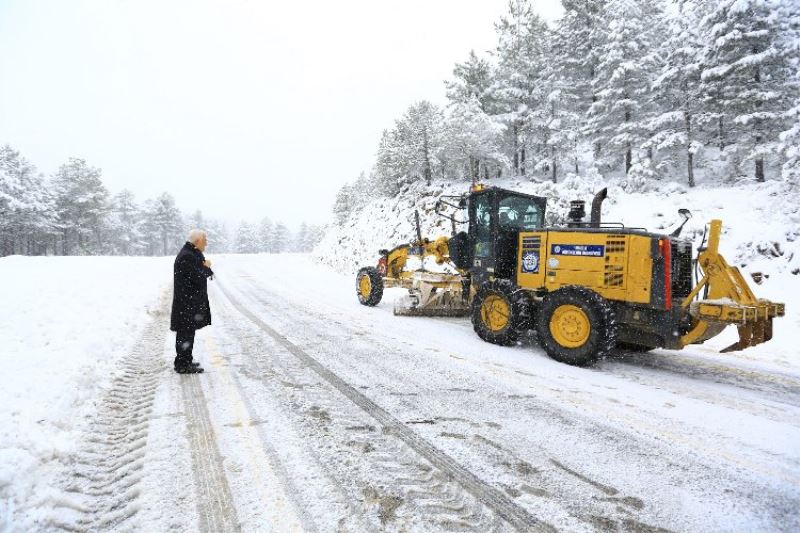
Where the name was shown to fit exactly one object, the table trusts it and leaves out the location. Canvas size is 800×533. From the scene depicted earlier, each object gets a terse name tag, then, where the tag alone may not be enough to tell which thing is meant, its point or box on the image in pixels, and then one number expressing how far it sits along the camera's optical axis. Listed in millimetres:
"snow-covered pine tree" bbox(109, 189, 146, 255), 62953
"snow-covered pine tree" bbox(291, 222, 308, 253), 96225
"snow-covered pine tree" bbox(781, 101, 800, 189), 11727
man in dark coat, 5059
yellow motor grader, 5219
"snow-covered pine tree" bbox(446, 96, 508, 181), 22906
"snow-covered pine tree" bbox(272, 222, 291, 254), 90194
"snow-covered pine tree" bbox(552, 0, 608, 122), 22288
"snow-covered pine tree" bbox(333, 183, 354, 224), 51625
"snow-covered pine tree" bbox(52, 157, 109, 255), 49281
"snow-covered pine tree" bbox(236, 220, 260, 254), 87375
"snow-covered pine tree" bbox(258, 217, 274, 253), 88812
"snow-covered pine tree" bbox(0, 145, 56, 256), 40028
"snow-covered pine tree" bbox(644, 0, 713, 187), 17172
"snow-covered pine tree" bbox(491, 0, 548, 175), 23953
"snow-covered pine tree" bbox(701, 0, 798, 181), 14914
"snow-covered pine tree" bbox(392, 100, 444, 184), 29891
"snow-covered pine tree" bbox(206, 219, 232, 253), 84062
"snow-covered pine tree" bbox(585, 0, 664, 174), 19188
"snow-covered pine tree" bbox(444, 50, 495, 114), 26422
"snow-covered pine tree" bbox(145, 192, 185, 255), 67875
